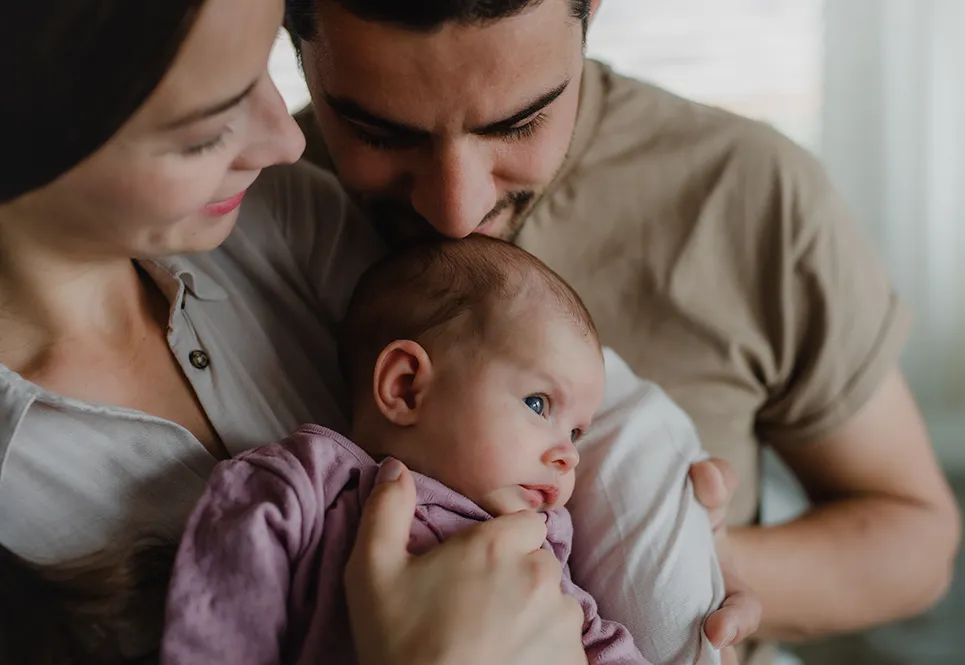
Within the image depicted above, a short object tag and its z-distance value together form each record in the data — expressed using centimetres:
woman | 72
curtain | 194
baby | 80
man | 124
